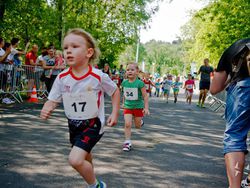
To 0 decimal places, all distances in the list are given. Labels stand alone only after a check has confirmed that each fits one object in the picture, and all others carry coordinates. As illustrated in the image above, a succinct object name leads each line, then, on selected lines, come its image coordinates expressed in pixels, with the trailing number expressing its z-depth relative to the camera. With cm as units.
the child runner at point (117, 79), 2148
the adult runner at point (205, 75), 1487
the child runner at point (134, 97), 646
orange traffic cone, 1170
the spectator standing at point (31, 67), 1186
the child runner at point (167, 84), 2070
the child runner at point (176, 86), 1942
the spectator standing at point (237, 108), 285
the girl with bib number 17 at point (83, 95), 336
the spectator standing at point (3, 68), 985
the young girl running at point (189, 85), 1722
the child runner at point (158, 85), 2774
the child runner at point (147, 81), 1787
